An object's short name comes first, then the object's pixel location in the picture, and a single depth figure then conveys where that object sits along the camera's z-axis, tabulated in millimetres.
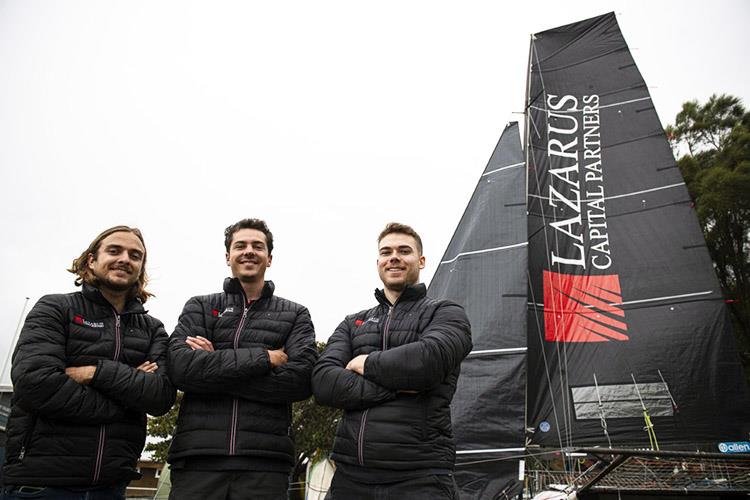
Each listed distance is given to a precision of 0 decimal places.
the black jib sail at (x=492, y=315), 6570
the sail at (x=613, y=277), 6914
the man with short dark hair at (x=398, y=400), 2371
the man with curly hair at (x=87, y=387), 2266
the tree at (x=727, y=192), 13680
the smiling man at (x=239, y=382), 2430
